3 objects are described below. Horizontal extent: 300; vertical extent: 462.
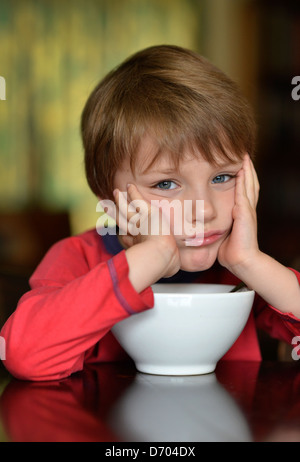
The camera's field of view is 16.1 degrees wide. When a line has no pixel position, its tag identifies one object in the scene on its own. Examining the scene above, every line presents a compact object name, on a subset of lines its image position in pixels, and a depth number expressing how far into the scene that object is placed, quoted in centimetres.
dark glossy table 79
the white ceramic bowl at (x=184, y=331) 95
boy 97
